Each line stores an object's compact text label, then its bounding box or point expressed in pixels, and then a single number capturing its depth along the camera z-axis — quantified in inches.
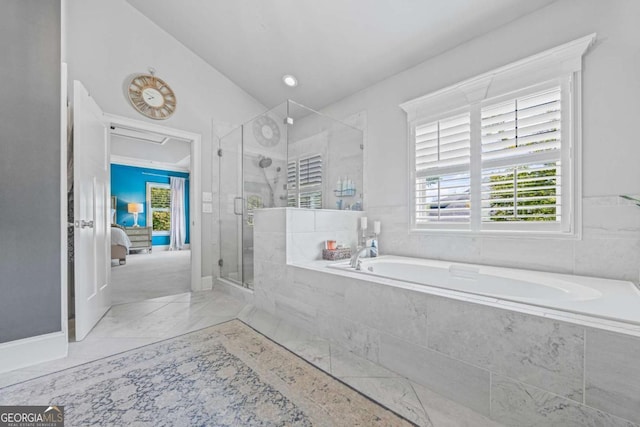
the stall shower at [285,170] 106.3
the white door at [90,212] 75.5
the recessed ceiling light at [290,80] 125.0
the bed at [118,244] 194.9
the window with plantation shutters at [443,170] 89.1
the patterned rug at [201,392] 45.8
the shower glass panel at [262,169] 106.7
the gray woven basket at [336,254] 96.0
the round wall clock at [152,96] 112.4
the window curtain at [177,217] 303.6
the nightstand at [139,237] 262.7
